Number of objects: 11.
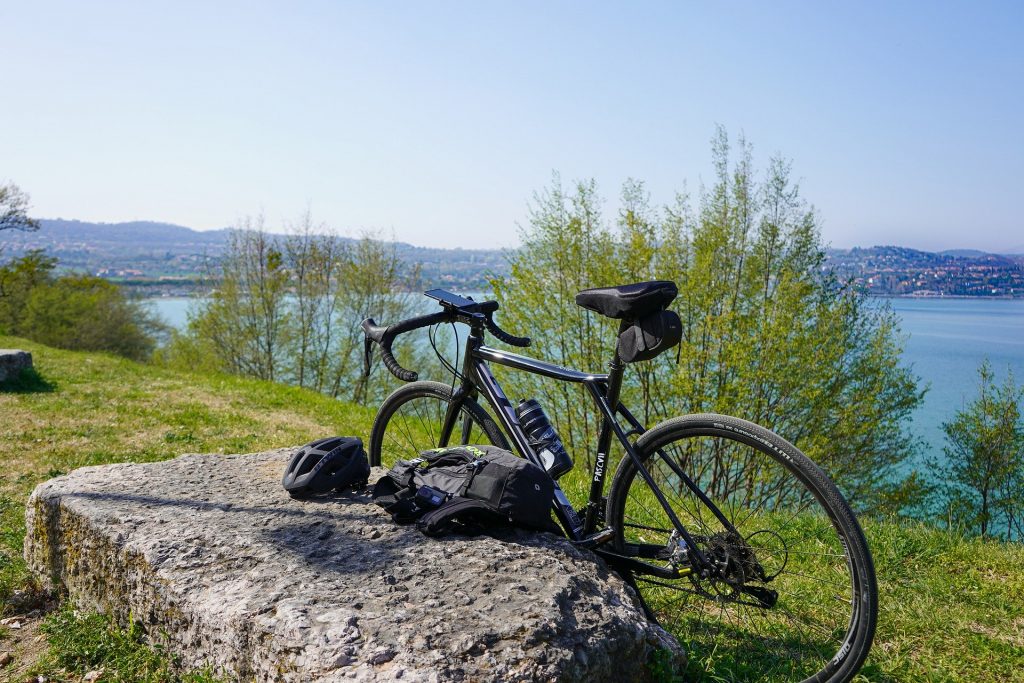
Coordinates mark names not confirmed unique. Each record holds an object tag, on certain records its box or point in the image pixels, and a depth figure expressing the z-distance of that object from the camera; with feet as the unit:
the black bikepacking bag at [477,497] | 9.58
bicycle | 8.27
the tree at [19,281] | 95.35
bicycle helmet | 11.10
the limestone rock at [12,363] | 31.71
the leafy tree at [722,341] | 51.78
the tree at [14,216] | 90.99
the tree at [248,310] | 94.38
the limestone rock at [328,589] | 7.34
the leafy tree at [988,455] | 59.26
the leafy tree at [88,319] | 93.71
